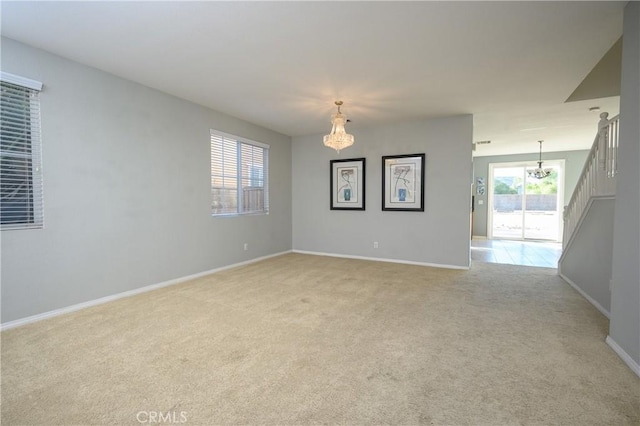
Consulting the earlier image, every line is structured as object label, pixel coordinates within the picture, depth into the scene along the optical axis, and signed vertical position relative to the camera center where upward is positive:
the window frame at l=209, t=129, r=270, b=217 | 4.86 +0.64
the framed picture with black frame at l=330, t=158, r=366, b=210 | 6.04 +0.44
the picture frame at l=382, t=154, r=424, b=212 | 5.46 +0.42
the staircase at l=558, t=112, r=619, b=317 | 3.17 -0.23
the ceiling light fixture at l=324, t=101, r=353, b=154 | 4.04 +0.94
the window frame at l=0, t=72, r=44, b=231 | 2.77 +0.45
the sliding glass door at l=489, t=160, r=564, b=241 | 8.77 +0.07
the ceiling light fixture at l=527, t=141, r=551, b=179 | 8.38 +0.93
